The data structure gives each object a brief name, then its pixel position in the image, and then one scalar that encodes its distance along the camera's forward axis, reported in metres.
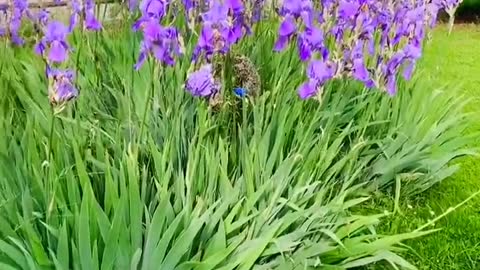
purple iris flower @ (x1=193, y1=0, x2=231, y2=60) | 2.12
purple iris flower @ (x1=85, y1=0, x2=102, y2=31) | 2.55
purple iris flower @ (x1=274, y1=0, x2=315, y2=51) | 2.44
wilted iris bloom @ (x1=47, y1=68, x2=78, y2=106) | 1.71
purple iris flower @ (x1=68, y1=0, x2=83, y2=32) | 2.37
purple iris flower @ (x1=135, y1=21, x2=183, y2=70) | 2.03
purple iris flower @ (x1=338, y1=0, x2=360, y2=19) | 2.65
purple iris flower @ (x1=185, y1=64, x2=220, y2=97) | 2.01
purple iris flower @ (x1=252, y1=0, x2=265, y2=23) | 2.87
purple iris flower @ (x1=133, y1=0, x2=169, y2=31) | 2.04
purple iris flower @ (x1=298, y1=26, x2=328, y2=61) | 2.49
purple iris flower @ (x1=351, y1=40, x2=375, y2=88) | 2.62
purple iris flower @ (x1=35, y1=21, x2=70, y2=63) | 1.94
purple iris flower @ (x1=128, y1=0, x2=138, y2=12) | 2.92
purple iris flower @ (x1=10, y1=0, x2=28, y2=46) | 2.67
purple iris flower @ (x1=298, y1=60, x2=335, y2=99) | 2.45
